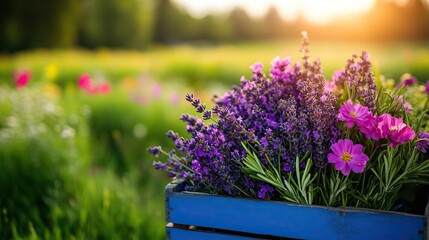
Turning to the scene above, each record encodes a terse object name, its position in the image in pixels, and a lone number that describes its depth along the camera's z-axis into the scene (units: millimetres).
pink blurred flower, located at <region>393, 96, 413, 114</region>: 1507
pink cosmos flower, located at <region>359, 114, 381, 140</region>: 1296
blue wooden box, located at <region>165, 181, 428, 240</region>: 1253
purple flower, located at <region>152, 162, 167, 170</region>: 1535
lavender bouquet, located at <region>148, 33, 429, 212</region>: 1321
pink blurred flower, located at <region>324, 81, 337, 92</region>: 1611
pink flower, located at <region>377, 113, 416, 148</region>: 1277
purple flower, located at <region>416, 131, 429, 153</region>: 1389
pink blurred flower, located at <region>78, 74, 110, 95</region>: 4805
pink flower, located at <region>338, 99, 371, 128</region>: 1290
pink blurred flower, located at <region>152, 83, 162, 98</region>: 5034
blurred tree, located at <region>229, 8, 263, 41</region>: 40906
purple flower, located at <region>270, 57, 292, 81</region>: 1659
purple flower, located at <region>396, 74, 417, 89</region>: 2106
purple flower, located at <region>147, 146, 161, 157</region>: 1521
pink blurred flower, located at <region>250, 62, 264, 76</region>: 1595
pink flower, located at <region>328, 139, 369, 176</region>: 1276
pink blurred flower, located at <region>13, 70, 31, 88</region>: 4316
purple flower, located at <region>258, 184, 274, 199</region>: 1387
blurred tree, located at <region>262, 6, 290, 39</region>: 42469
